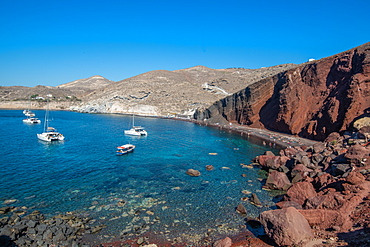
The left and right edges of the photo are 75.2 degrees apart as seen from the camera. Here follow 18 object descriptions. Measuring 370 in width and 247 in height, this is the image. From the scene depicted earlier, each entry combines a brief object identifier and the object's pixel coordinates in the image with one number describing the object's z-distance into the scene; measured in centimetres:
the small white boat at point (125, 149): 4162
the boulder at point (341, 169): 2441
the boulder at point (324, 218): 1650
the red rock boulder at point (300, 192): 2211
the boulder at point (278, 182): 2719
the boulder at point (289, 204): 2128
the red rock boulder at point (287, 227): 1506
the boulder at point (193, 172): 3164
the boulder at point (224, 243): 1582
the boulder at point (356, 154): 2473
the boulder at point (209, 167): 3478
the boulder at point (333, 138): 3934
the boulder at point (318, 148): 3586
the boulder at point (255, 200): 2310
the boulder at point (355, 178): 2075
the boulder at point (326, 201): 1853
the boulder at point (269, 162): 3491
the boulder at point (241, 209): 2139
